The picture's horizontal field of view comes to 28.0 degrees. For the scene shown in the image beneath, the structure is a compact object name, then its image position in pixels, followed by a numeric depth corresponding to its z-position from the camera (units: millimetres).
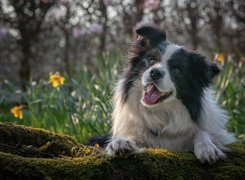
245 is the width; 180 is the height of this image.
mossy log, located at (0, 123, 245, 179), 2512
